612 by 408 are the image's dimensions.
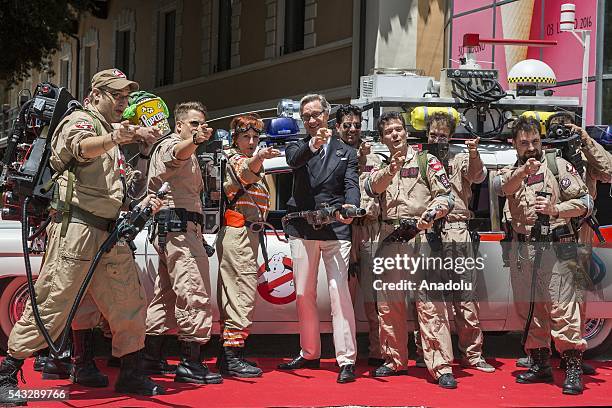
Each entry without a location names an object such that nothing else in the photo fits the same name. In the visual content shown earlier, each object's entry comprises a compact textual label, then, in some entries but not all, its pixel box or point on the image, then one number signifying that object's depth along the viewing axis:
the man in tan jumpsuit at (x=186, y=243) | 7.54
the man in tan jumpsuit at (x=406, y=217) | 7.71
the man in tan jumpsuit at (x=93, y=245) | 6.62
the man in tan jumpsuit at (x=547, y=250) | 7.61
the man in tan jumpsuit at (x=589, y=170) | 8.05
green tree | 23.39
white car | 8.32
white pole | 12.85
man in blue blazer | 7.69
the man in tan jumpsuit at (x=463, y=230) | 8.09
